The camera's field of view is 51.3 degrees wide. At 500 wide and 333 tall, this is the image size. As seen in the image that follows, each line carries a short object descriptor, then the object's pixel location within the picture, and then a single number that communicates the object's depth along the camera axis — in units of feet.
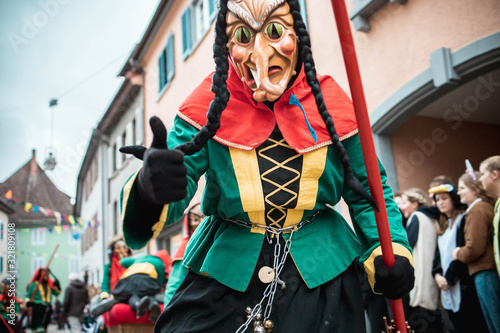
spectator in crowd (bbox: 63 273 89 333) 39.70
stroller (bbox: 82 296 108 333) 23.95
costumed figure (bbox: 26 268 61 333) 34.81
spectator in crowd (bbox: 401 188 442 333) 14.96
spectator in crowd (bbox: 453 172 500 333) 12.74
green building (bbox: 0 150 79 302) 112.20
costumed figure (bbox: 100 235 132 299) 26.76
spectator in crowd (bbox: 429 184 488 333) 13.85
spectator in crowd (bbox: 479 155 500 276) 13.47
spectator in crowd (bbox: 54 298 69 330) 66.53
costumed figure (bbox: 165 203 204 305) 14.56
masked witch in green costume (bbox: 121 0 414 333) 6.31
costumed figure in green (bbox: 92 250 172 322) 17.88
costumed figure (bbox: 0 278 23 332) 34.11
